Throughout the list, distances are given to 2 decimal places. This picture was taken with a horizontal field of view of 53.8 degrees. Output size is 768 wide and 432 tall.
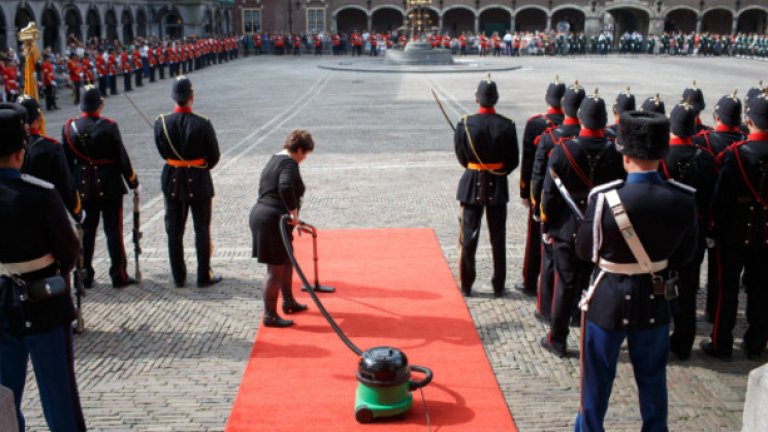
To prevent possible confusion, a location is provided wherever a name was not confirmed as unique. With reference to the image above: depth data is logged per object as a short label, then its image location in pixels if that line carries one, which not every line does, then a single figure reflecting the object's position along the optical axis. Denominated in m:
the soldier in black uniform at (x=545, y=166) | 6.05
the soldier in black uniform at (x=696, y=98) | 7.05
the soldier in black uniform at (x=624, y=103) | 6.35
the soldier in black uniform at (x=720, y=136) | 5.94
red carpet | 4.93
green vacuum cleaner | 4.74
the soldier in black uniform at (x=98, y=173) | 7.22
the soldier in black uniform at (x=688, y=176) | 5.58
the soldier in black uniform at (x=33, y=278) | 4.06
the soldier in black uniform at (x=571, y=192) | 5.59
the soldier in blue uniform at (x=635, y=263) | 3.98
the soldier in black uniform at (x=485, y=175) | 6.88
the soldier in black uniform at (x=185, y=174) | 7.23
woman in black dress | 6.10
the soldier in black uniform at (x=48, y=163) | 6.19
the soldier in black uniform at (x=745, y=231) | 5.48
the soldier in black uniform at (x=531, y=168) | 6.95
